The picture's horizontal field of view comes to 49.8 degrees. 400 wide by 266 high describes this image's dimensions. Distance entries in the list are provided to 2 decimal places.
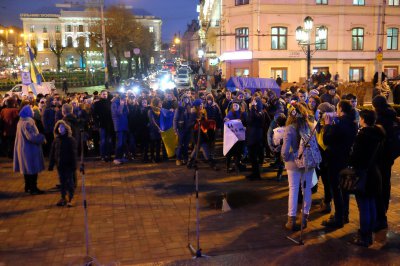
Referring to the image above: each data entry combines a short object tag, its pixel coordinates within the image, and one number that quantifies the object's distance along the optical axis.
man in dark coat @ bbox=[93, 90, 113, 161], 12.40
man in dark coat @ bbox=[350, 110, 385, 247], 5.90
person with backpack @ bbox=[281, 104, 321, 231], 6.57
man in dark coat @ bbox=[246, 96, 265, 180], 9.89
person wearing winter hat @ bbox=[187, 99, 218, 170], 11.11
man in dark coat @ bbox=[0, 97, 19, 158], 12.63
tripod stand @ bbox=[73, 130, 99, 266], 5.61
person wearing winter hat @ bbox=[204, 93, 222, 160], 12.33
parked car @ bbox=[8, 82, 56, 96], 19.38
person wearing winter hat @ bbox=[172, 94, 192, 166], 11.82
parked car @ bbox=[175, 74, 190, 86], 41.69
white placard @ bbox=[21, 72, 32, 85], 18.48
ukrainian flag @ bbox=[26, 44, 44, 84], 18.92
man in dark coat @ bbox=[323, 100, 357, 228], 6.75
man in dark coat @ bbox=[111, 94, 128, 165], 12.17
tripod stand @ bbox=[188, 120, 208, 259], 5.78
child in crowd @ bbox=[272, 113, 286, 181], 7.29
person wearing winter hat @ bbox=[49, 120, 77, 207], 8.23
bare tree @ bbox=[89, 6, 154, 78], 53.31
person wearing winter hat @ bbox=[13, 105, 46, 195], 8.71
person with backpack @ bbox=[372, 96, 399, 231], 6.61
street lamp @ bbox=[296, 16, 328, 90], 20.03
